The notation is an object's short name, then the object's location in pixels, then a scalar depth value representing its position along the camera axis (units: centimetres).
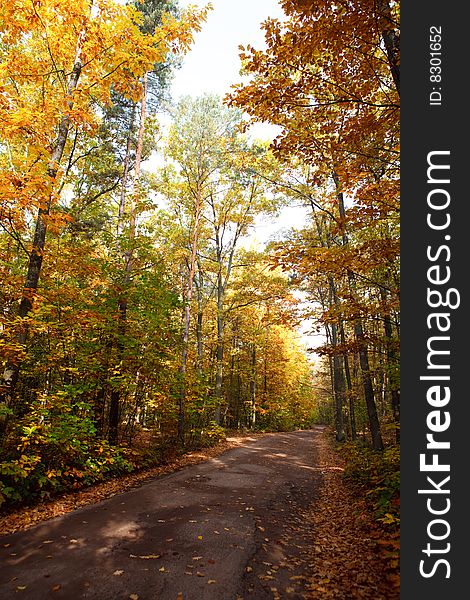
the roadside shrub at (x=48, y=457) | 553
